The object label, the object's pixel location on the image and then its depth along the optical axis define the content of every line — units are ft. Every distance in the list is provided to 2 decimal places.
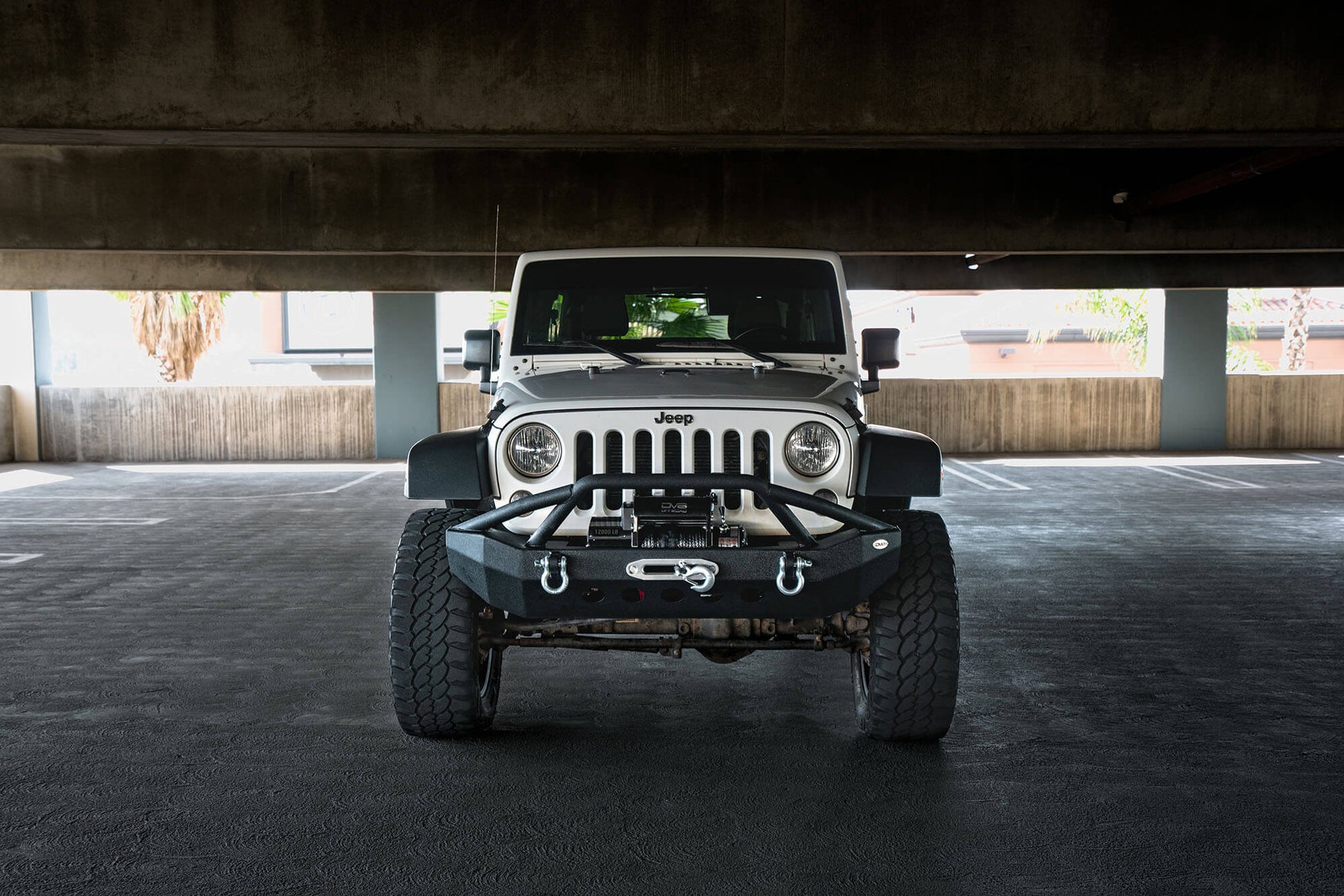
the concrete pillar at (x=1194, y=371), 73.51
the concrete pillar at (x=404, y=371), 70.18
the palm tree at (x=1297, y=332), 107.55
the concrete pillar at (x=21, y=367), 71.72
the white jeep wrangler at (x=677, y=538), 13.10
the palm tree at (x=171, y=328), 89.10
